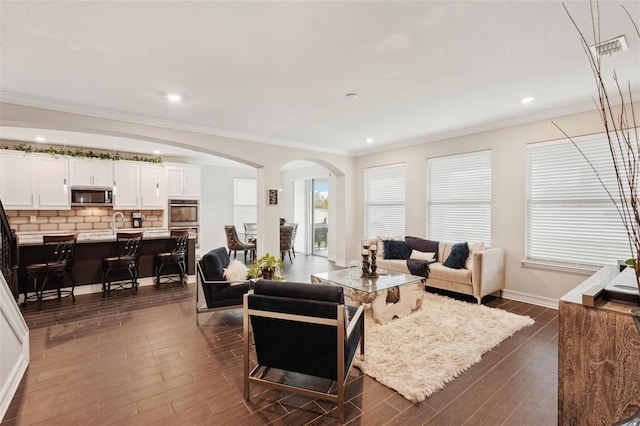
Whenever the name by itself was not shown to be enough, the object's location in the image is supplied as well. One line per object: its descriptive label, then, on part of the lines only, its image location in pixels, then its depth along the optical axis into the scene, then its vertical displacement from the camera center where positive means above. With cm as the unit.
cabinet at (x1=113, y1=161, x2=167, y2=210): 695 +58
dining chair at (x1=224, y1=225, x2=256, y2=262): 776 -83
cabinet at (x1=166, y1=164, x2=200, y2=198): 770 +77
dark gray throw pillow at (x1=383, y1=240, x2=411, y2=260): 562 -74
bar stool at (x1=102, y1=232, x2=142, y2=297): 499 -84
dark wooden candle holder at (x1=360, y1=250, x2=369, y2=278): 421 -78
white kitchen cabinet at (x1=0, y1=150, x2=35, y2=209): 577 +59
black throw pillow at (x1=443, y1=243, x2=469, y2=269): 488 -75
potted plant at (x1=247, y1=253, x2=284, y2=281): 363 -71
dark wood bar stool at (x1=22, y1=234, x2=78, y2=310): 438 -82
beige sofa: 444 -100
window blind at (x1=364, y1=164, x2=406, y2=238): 654 +23
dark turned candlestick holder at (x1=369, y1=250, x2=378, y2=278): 419 -78
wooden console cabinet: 166 -87
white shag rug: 258 -141
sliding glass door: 955 -19
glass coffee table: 368 -103
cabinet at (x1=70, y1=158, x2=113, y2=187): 646 +83
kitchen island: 463 -75
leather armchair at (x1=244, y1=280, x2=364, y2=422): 210 -89
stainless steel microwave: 646 +31
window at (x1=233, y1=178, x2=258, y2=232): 969 +27
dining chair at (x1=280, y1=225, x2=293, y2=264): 806 -72
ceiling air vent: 252 +142
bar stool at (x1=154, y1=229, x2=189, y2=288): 548 -83
